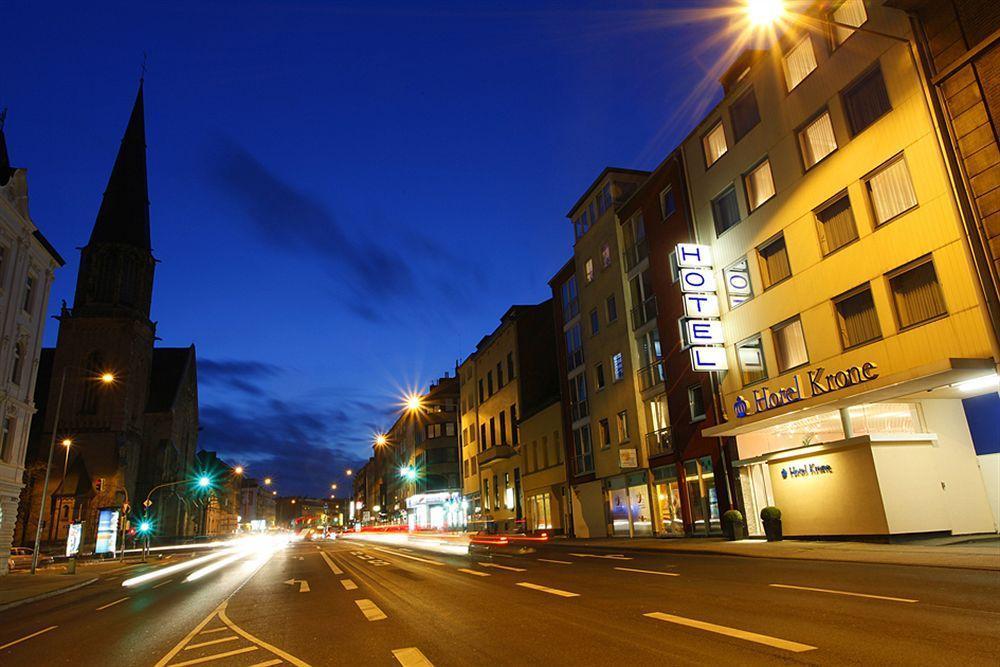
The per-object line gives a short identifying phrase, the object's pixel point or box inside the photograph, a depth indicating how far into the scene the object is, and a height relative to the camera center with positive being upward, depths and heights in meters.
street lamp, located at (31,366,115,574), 28.00 -0.87
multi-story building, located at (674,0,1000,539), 17.41 +5.96
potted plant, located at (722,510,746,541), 23.77 -1.13
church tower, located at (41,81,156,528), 61.59 +19.64
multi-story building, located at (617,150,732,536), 26.88 +5.48
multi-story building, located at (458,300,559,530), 49.12 +9.03
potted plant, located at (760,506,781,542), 22.12 -1.04
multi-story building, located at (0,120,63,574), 30.03 +10.76
